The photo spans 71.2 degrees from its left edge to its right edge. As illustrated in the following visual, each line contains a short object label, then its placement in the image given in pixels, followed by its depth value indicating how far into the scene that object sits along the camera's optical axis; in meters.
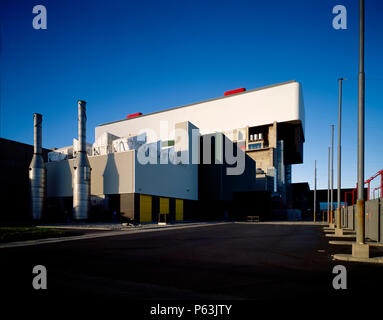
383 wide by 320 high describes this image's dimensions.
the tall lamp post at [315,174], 37.72
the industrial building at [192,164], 31.69
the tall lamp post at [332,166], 24.63
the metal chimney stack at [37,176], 33.03
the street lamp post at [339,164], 17.09
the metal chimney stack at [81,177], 30.34
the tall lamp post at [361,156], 8.59
